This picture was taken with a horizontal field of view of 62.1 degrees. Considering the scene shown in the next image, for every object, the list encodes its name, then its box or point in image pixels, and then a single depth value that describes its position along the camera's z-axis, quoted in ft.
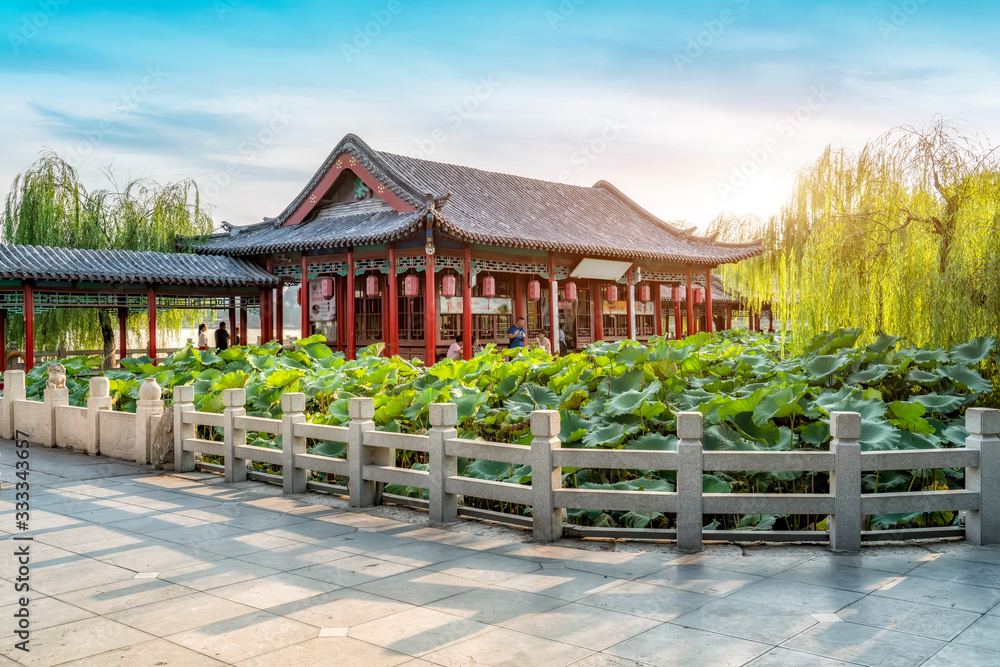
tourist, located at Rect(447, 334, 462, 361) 54.75
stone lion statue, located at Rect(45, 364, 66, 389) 36.50
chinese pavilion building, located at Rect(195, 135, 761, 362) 58.80
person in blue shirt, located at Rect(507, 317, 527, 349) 52.90
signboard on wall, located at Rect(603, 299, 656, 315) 77.41
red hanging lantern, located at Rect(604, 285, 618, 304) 73.77
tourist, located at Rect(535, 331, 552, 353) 51.72
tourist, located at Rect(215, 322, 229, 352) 65.67
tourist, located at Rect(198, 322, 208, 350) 64.23
